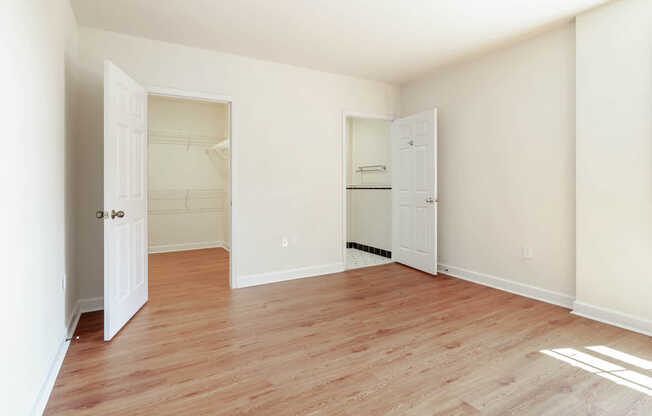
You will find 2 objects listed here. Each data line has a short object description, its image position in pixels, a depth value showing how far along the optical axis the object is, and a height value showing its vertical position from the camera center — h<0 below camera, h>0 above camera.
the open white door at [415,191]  4.30 +0.21
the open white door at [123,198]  2.56 +0.07
